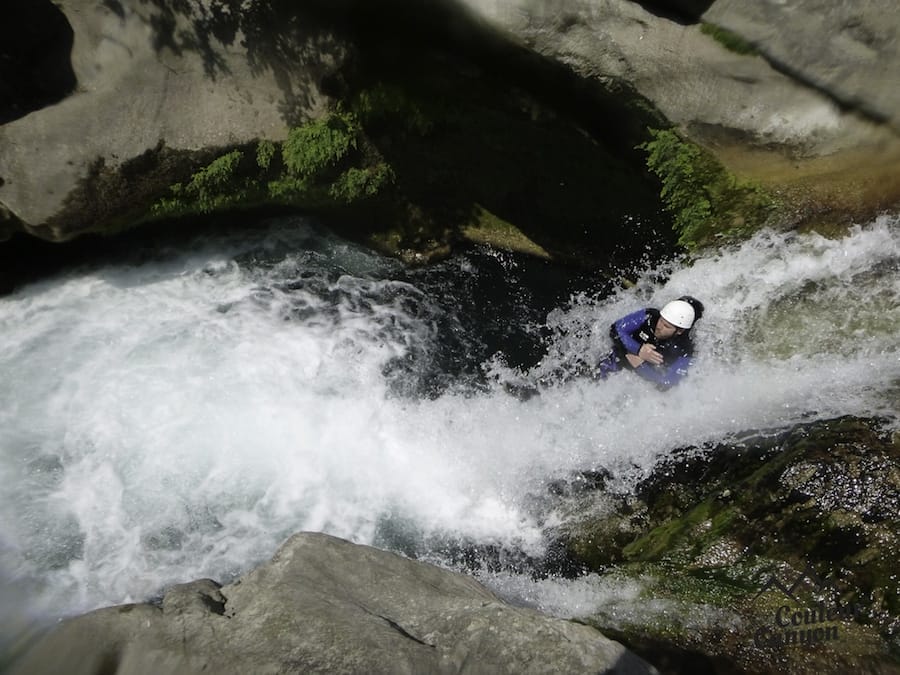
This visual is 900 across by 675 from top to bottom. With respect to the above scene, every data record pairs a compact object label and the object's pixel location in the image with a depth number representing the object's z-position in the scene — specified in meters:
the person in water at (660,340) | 7.20
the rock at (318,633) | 4.23
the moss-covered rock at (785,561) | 5.20
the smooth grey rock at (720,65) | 7.29
